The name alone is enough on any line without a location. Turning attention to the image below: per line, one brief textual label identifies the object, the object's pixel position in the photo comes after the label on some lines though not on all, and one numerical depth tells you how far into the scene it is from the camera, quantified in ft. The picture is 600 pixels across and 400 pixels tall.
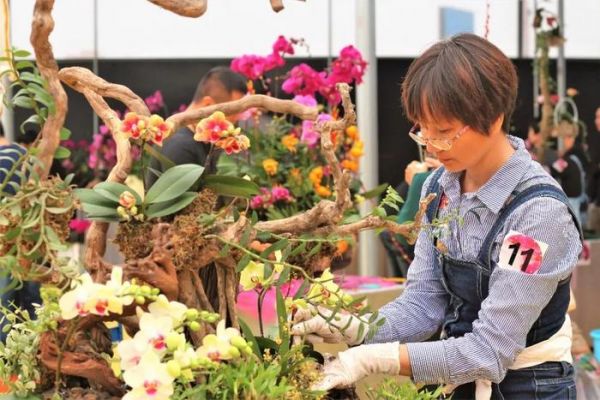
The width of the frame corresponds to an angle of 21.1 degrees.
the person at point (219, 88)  18.96
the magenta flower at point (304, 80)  19.30
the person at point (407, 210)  20.48
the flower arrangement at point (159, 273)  6.51
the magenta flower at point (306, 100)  17.99
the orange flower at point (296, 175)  18.93
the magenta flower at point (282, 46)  20.26
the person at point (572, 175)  35.08
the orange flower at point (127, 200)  6.92
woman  8.22
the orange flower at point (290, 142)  19.41
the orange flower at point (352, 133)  20.10
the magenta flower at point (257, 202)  17.70
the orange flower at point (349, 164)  19.28
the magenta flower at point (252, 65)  20.15
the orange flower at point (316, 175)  18.77
